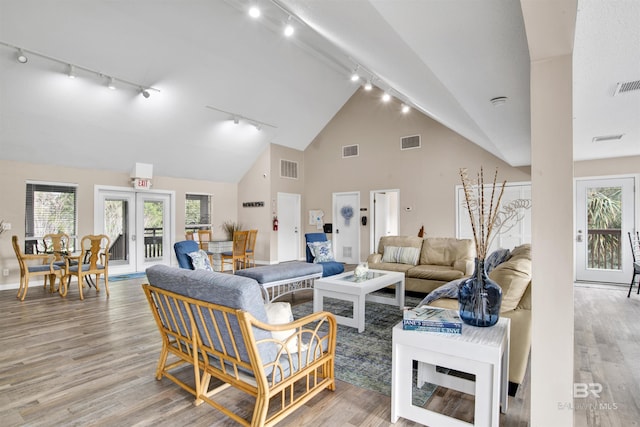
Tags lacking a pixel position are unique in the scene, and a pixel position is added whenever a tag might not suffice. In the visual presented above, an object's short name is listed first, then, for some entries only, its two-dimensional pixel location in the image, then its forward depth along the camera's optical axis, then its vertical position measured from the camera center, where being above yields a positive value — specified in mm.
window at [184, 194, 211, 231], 8258 +143
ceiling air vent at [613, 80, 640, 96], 2607 +1056
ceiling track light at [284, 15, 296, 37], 4555 +2631
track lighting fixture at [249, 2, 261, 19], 4129 +2629
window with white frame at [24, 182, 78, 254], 5957 +116
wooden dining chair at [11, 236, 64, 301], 4883 -805
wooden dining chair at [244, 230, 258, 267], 7817 -735
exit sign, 7082 +750
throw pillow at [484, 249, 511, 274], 3434 -453
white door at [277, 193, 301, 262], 8738 -253
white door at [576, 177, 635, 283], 5582 -222
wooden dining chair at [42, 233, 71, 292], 5423 -503
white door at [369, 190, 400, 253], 8047 +42
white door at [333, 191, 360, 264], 8359 -266
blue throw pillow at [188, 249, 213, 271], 3781 -501
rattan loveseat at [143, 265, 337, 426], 1690 -737
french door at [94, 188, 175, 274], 6980 -176
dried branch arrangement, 2015 -178
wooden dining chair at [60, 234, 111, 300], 5059 -795
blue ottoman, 4148 -762
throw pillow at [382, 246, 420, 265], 5266 -624
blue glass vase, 1921 -496
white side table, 1646 -792
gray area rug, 2357 -1203
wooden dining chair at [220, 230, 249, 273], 7316 -754
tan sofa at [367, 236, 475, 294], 4719 -713
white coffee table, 3467 -807
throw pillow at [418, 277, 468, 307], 2801 -673
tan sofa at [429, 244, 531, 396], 2199 -657
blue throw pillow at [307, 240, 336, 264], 5398 -580
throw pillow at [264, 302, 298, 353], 1953 -613
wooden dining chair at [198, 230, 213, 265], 8073 -539
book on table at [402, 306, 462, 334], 1807 -601
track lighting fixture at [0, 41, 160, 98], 4262 +2208
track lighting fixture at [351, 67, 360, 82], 5527 +2409
